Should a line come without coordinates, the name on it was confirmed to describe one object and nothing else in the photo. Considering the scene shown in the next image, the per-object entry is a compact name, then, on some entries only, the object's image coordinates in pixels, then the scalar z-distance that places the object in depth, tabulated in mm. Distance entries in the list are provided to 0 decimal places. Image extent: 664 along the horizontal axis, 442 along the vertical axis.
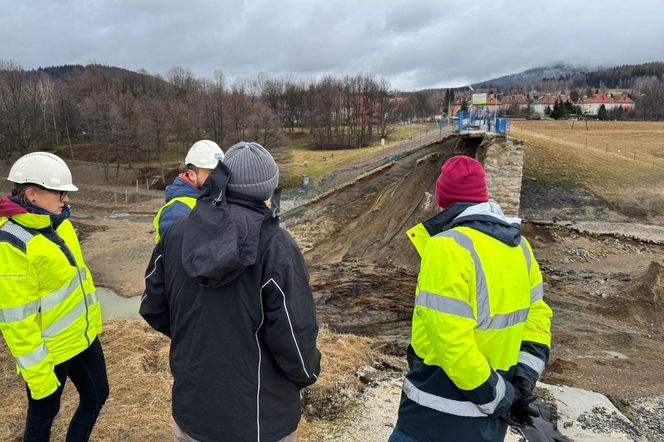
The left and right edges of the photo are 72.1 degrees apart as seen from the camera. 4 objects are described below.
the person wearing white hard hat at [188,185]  3385
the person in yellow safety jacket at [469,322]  2115
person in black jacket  1852
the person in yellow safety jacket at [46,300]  2662
